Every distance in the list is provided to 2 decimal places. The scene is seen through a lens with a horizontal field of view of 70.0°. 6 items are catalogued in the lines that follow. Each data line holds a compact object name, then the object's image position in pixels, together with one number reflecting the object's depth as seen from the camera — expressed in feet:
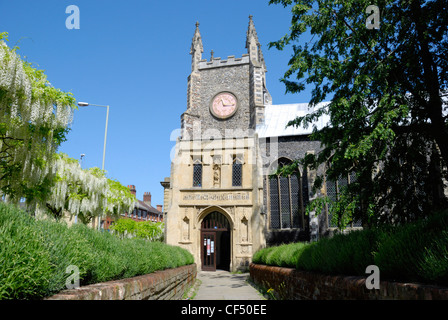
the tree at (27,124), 30.12
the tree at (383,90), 26.25
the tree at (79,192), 53.98
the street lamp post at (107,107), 60.95
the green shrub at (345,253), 15.80
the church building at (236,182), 65.77
